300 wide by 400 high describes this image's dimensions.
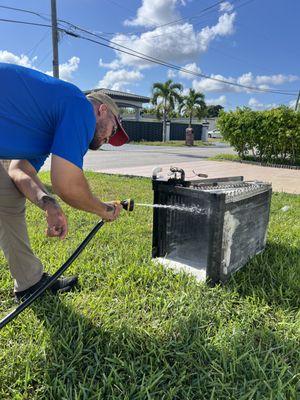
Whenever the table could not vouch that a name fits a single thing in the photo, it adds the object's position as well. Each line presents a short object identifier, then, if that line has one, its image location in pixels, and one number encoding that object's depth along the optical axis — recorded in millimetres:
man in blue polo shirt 1466
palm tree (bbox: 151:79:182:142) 27969
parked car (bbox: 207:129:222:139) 47531
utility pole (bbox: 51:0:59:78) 13938
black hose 1702
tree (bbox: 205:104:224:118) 69650
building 29031
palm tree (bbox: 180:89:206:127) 30125
